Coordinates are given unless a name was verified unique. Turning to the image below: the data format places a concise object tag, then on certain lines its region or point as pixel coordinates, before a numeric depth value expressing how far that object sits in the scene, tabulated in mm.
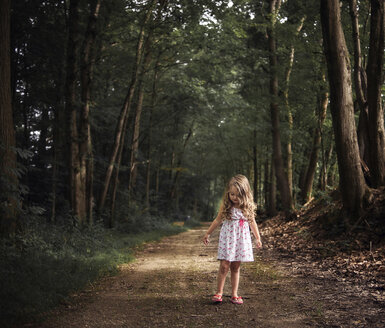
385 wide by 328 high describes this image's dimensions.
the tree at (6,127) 7098
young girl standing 5008
